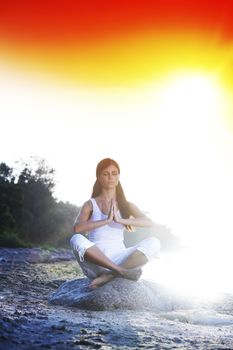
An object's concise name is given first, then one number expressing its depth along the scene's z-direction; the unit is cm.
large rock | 554
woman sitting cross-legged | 569
